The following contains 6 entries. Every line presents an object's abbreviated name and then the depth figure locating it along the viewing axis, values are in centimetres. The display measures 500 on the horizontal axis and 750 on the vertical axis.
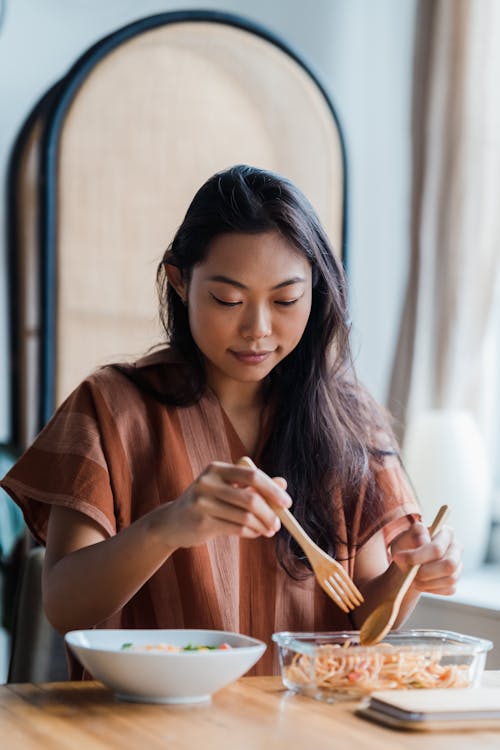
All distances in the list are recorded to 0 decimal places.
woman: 172
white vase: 291
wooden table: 133
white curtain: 311
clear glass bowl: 148
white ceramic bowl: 140
